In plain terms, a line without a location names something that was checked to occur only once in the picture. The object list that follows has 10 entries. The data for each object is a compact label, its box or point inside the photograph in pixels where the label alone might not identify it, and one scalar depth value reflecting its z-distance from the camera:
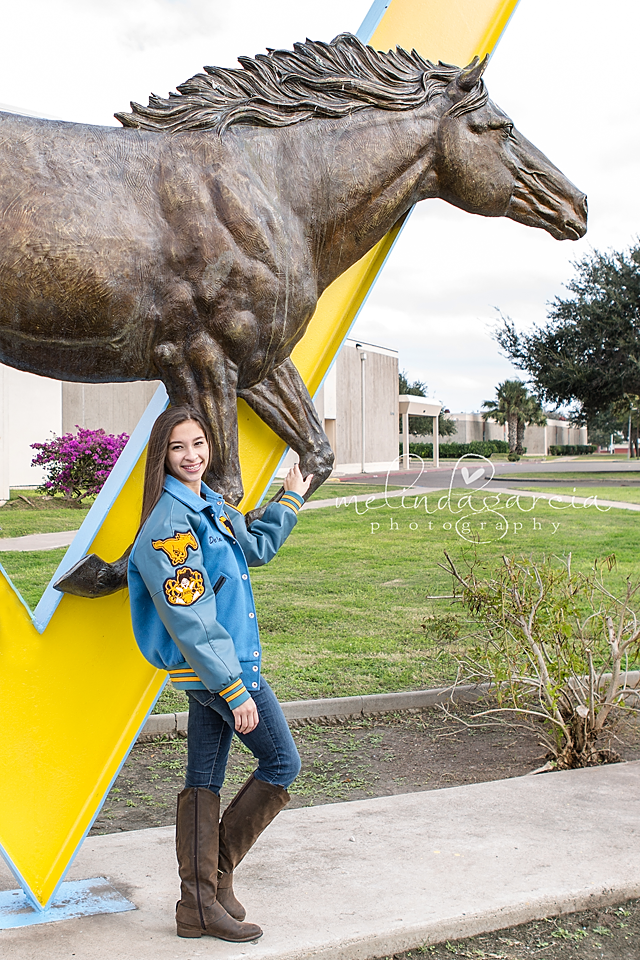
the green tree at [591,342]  31.92
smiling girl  2.24
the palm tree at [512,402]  76.44
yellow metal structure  2.58
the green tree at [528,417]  77.31
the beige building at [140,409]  19.23
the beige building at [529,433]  77.94
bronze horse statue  2.09
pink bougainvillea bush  16.55
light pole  32.94
